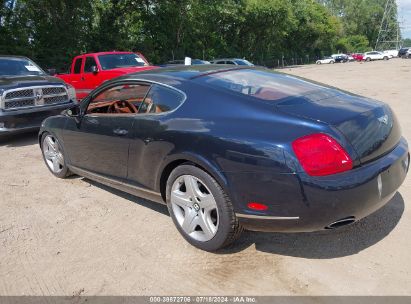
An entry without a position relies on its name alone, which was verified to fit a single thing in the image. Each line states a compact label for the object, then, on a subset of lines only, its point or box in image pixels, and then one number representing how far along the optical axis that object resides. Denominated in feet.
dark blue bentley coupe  8.84
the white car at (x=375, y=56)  202.59
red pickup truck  33.84
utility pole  343.87
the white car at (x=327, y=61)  211.41
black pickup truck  24.31
